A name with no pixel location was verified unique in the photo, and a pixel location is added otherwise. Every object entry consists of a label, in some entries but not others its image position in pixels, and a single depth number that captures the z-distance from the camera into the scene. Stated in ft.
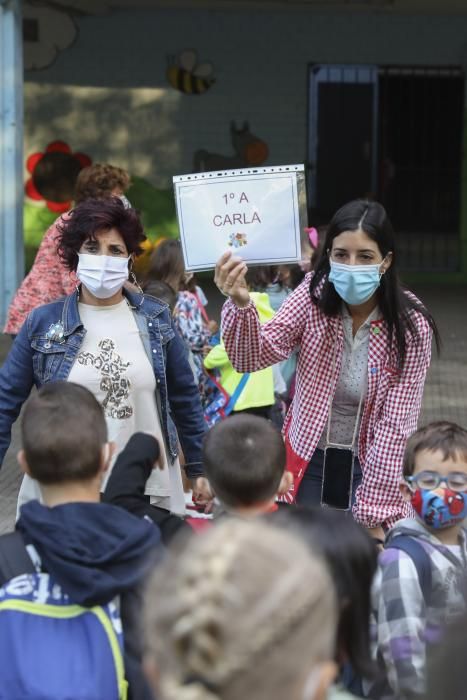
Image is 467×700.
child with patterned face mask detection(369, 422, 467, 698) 18.28
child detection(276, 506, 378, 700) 15.03
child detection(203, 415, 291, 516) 18.42
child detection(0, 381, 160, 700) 15.94
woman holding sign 25.16
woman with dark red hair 25.84
